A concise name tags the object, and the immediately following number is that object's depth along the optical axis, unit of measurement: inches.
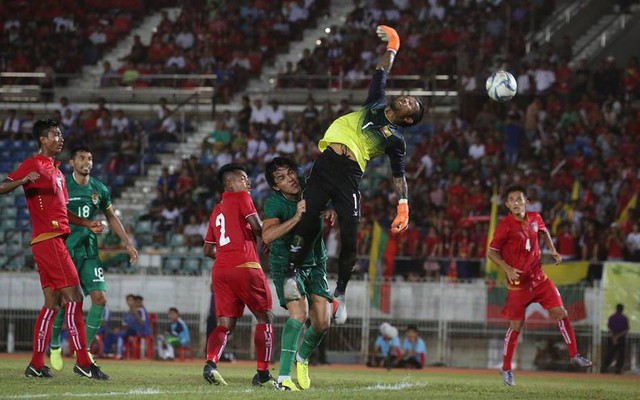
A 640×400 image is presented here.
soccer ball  814.5
